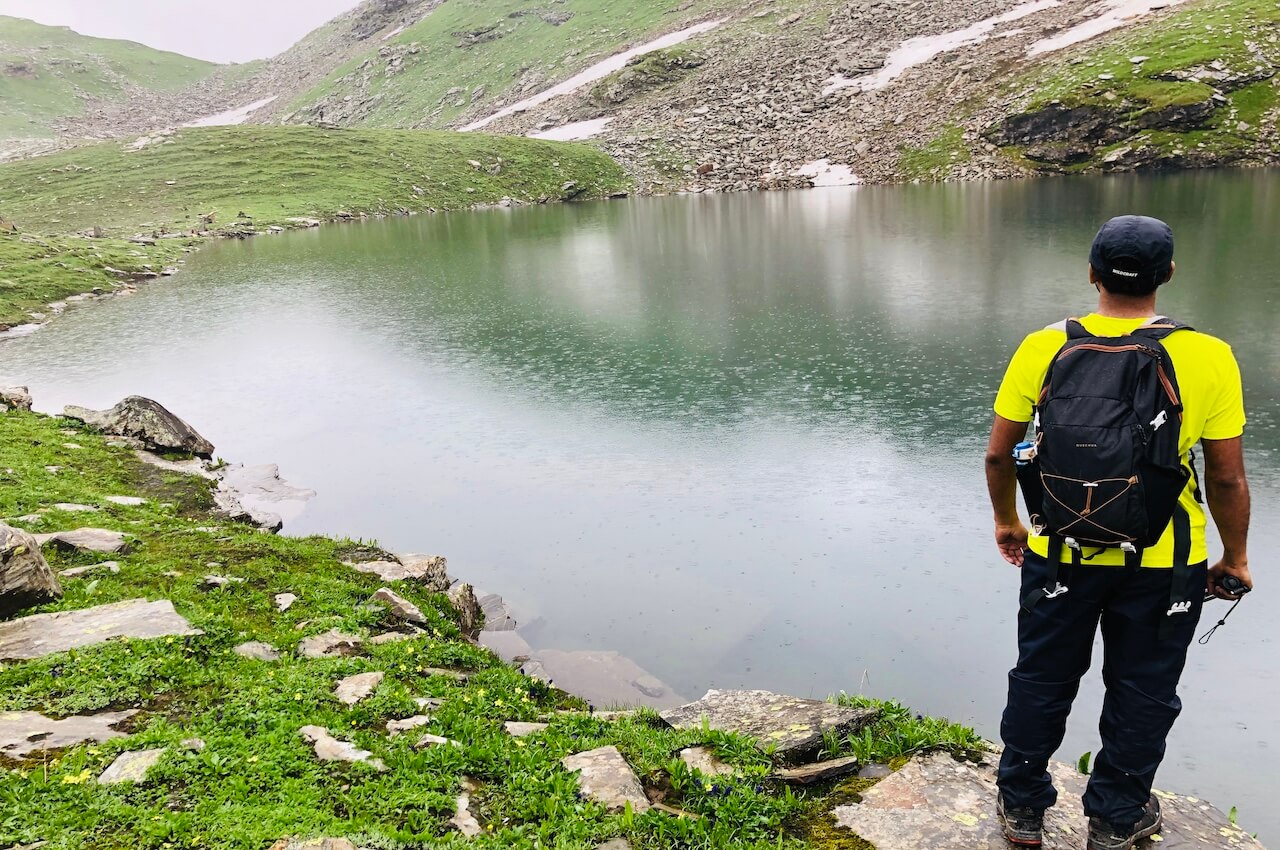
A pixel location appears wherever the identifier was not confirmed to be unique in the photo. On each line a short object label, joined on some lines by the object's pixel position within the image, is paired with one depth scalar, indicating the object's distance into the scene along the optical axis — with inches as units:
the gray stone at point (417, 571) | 493.0
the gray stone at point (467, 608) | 473.4
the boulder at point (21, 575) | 327.9
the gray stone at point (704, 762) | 265.1
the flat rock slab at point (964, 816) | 223.8
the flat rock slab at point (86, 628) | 310.8
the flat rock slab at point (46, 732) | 241.6
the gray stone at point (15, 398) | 817.5
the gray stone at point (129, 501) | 563.2
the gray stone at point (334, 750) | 250.7
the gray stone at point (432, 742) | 264.8
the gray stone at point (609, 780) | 241.9
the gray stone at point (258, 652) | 336.8
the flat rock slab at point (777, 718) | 276.2
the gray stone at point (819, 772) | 258.4
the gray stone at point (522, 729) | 287.1
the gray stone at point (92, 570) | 394.3
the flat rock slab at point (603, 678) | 413.4
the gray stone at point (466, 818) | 224.5
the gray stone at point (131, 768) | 225.8
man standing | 187.9
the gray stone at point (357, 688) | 298.7
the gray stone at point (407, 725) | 276.4
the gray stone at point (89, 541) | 433.7
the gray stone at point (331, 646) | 351.9
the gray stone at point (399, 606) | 419.5
